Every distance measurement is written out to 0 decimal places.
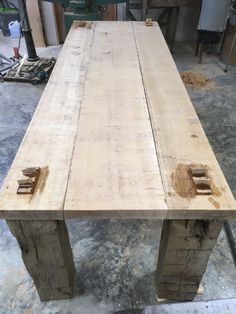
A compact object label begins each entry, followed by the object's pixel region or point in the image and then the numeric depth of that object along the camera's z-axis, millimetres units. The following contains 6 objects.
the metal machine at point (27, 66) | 2898
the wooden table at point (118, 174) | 772
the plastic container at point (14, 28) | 4121
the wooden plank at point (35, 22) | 3563
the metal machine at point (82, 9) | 2496
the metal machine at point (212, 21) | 2949
